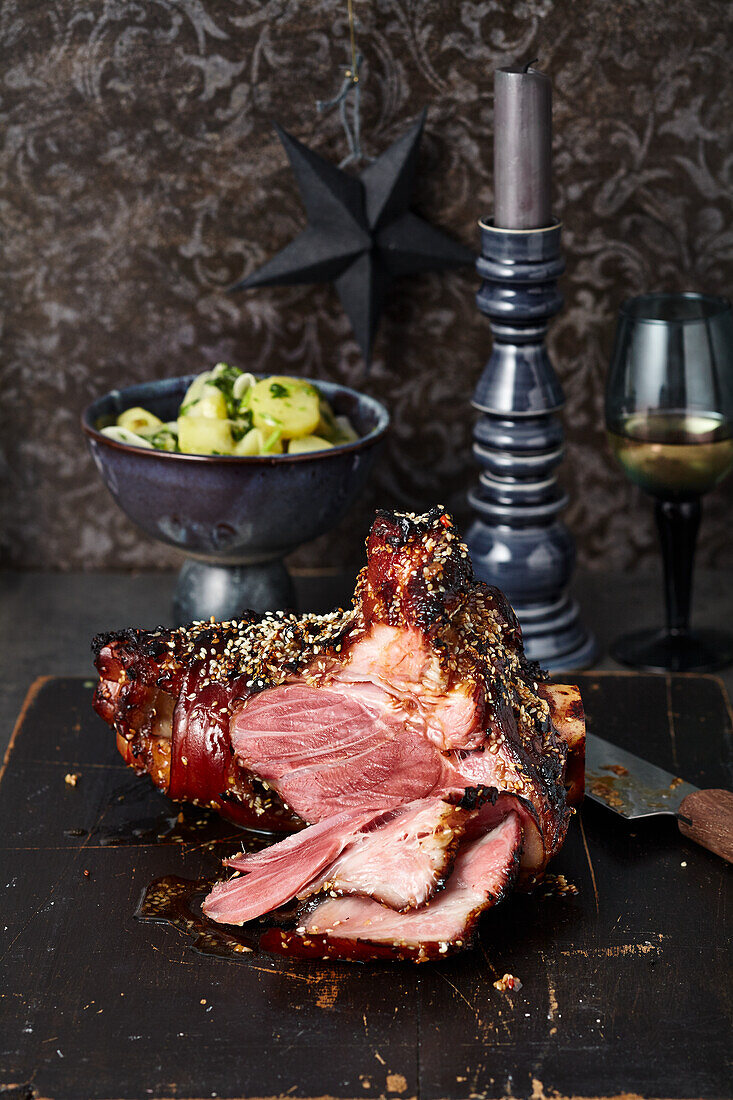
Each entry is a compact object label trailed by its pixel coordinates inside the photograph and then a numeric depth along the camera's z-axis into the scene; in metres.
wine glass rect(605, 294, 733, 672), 1.55
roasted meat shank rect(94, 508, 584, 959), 1.01
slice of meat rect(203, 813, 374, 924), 1.05
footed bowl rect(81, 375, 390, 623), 1.48
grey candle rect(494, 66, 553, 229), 1.49
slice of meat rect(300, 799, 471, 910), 1.00
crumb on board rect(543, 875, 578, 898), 1.09
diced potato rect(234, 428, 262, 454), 1.53
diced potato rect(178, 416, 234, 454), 1.52
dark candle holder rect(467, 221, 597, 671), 1.55
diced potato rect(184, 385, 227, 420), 1.57
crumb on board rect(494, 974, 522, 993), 0.97
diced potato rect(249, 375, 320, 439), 1.55
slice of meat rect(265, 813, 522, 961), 0.98
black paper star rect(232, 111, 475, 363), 1.68
